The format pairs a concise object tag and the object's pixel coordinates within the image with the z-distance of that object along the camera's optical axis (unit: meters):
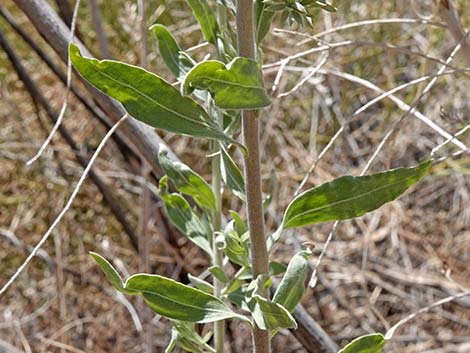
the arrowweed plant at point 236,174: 0.44
